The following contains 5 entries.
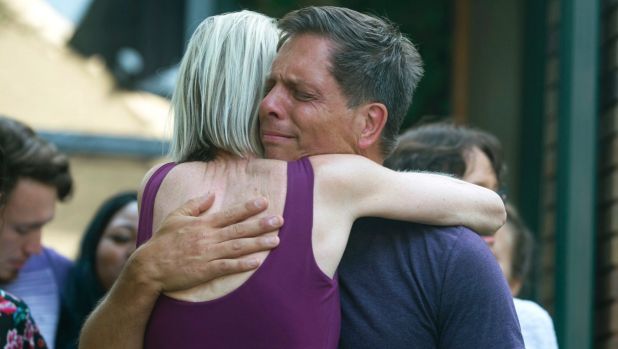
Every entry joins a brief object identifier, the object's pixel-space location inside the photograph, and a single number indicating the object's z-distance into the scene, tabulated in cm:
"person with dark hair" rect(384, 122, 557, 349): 612
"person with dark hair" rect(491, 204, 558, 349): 740
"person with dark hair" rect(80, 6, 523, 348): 446
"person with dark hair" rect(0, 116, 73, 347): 695
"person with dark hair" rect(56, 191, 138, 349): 758
